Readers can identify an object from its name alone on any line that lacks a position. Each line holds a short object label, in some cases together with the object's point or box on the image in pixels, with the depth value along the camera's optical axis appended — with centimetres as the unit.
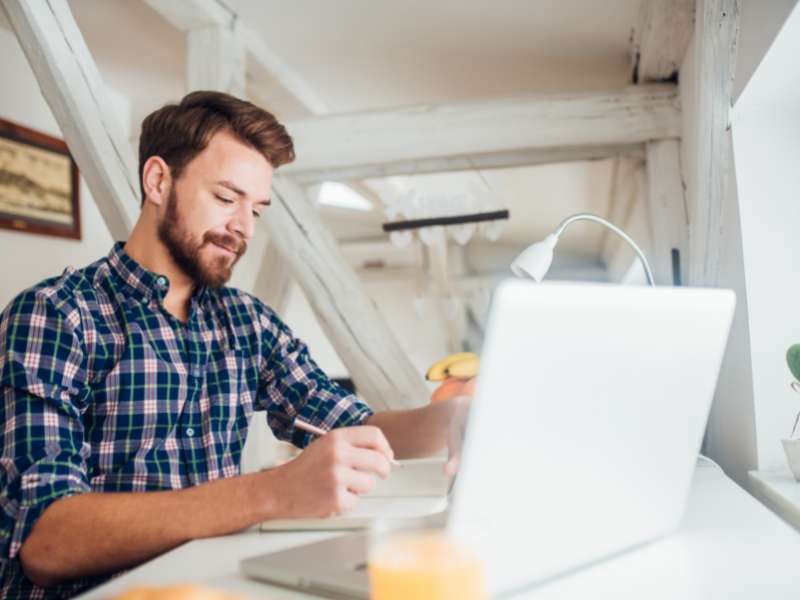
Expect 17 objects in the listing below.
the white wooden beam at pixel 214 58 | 236
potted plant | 129
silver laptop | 59
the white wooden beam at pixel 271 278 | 305
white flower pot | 132
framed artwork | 256
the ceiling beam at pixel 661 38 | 200
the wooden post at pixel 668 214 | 228
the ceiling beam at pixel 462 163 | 251
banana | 220
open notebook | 100
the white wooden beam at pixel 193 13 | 225
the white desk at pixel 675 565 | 70
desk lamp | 128
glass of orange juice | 51
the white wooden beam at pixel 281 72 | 252
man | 94
